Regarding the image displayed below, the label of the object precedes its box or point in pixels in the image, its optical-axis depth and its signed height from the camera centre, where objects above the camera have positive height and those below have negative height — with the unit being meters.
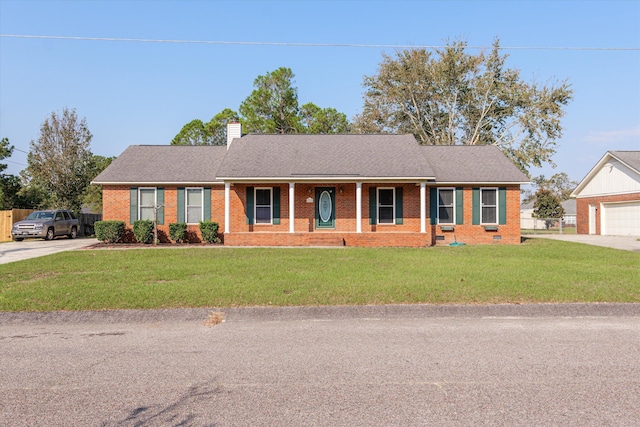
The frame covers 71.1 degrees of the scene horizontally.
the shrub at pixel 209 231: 20.72 -0.64
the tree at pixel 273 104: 46.03 +11.62
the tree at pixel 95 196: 44.61 +2.51
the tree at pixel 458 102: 37.66 +9.99
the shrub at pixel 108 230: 20.34 -0.55
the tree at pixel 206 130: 47.88 +9.34
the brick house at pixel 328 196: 20.62 +0.96
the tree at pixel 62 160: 36.94 +4.91
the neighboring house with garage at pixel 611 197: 28.11 +1.19
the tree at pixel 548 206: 42.81 +0.77
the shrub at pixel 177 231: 20.72 -0.63
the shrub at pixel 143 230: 20.59 -0.57
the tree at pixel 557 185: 47.11 +3.89
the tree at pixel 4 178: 35.12 +3.33
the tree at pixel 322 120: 47.44 +10.46
